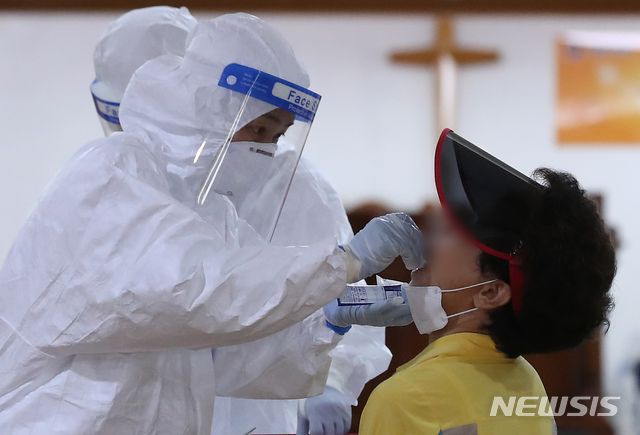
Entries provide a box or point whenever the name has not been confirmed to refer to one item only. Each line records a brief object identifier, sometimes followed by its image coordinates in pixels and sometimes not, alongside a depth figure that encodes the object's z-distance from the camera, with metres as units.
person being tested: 3.81
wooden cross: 6.97
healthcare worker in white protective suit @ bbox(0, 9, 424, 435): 3.82
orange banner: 7.04
